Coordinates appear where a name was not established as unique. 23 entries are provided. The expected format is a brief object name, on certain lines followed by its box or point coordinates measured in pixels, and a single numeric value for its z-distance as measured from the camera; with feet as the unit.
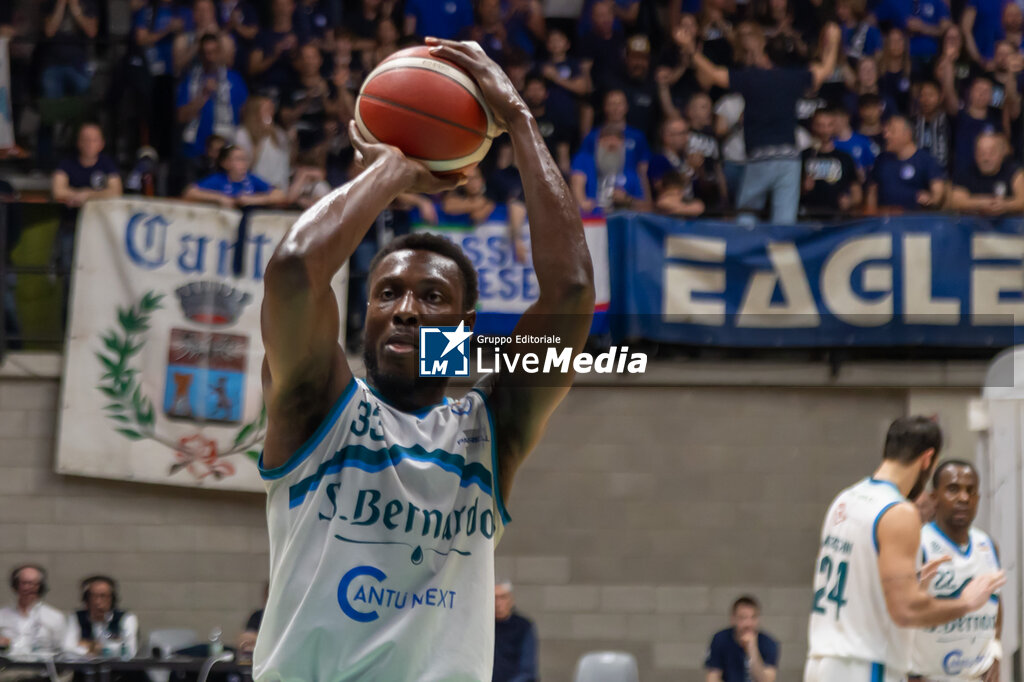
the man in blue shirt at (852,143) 66.13
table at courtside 46.21
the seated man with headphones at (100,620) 53.11
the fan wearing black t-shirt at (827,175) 64.69
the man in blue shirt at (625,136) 65.72
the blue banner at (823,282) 61.05
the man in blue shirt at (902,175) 64.85
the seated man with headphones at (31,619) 53.47
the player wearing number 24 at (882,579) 32.81
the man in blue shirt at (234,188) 61.46
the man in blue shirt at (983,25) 73.20
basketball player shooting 16.29
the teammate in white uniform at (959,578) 36.96
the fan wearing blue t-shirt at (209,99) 66.64
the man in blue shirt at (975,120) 67.15
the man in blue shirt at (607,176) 63.41
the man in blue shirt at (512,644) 51.80
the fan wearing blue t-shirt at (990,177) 64.18
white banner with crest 60.59
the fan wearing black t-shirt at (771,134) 63.93
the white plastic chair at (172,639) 52.65
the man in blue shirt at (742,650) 52.26
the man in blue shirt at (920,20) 73.00
